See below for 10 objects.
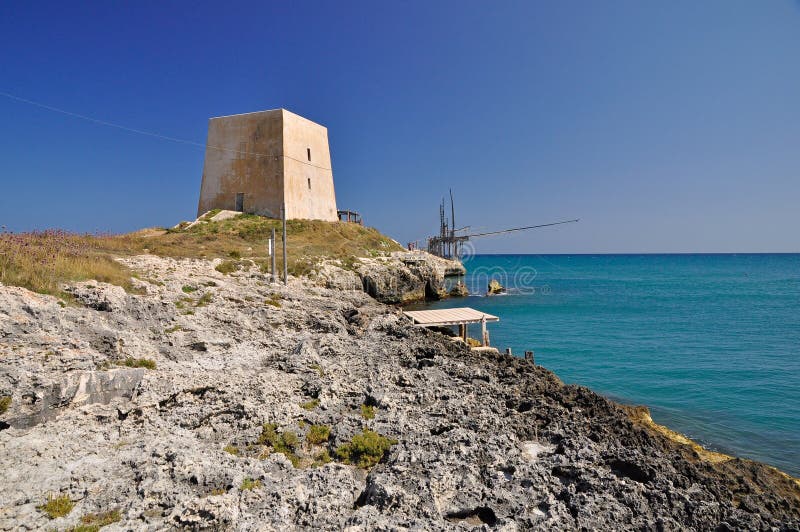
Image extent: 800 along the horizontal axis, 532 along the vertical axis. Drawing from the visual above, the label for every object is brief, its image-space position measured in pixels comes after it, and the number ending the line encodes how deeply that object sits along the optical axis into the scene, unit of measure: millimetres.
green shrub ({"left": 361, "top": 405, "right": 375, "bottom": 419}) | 7695
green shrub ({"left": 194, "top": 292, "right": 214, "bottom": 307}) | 13055
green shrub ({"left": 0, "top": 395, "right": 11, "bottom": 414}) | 5934
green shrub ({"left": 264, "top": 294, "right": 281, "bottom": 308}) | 15309
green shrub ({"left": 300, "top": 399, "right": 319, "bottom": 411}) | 7793
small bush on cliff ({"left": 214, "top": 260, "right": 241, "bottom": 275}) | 18812
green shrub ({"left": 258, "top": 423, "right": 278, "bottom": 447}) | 6513
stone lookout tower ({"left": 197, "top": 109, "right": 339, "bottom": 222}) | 33438
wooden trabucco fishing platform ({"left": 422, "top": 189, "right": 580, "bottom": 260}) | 64188
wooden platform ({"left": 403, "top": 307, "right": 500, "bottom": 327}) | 19492
